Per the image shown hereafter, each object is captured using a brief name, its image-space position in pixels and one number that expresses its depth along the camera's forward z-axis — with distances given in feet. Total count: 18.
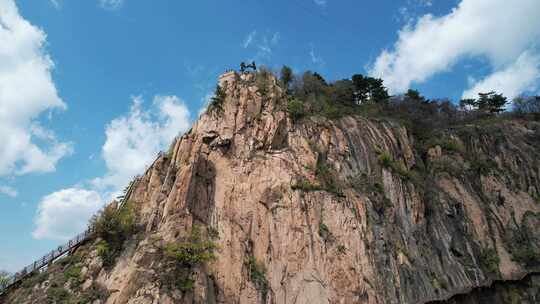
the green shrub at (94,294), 65.41
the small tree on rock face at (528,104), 199.46
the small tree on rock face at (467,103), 207.74
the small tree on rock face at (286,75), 138.10
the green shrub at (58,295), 65.77
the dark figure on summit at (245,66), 122.62
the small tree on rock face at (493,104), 196.59
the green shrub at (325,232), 81.66
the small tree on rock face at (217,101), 101.65
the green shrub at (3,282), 70.95
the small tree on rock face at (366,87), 167.53
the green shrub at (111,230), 73.56
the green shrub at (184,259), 67.00
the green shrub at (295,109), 105.60
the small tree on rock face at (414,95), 178.57
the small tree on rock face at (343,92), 139.59
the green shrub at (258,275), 73.77
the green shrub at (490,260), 101.21
